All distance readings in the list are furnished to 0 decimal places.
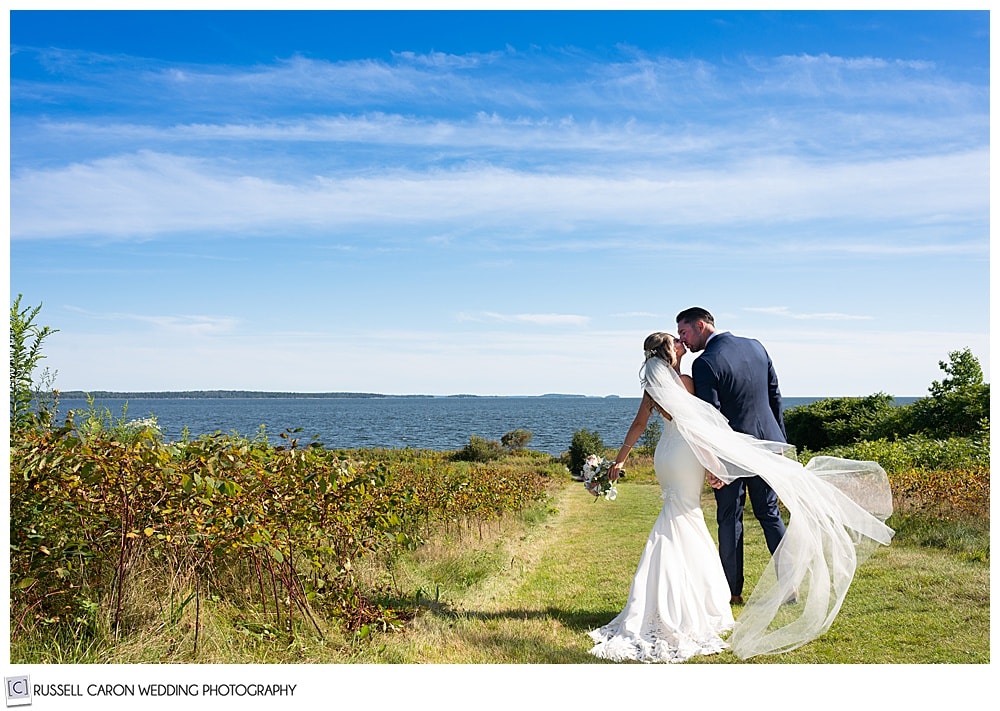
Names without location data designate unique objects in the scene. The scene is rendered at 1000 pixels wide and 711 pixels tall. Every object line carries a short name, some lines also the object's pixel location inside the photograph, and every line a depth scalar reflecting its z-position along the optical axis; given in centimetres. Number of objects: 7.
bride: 395
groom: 457
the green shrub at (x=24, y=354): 480
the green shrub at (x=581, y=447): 1633
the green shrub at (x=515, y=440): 2278
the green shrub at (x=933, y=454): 870
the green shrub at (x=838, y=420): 1346
